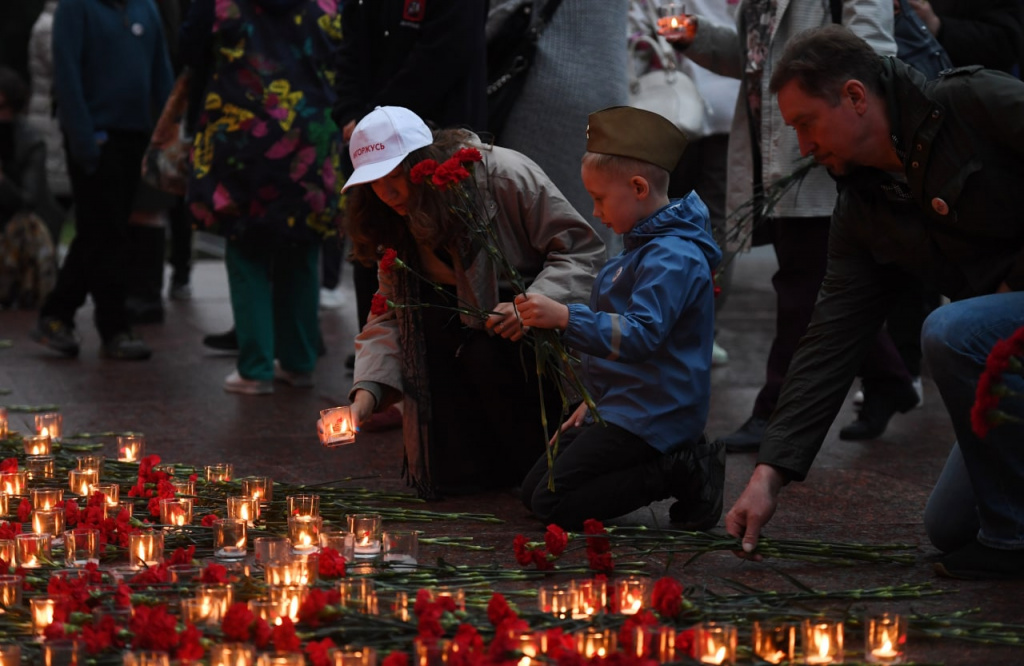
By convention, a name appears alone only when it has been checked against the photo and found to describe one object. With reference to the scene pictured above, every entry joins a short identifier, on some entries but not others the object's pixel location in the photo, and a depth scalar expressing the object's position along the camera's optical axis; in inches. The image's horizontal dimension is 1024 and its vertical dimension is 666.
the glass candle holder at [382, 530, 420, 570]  255.1
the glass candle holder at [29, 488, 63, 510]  293.6
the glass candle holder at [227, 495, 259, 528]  289.6
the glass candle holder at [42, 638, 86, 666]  191.0
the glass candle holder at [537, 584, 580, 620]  214.1
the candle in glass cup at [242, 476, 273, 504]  308.6
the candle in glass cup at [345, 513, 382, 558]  265.1
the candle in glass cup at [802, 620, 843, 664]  199.2
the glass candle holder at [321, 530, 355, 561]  259.9
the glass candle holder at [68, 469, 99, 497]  318.7
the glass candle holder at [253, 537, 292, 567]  243.8
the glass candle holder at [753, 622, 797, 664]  202.4
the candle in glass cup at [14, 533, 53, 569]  253.4
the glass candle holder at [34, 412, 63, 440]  381.7
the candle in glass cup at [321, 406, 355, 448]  290.7
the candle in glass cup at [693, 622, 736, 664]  193.3
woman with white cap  325.4
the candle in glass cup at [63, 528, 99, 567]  260.2
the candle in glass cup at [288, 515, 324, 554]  272.8
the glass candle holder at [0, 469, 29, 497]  314.7
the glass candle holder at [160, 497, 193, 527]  290.0
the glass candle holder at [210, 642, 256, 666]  189.9
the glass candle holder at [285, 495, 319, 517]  291.6
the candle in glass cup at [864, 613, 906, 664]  201.8
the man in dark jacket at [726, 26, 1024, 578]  255.3
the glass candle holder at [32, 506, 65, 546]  276.7
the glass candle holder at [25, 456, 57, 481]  333.4
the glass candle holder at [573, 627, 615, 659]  197.0
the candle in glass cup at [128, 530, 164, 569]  253.8
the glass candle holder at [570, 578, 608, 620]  215.6
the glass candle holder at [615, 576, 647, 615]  219.9
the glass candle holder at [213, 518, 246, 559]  268.1
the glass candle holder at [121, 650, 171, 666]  184.1
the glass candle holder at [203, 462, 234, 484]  326.3
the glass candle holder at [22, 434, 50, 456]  367.9
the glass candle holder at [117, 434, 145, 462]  358.9
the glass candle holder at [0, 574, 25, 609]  224.7
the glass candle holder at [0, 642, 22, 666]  189.9
